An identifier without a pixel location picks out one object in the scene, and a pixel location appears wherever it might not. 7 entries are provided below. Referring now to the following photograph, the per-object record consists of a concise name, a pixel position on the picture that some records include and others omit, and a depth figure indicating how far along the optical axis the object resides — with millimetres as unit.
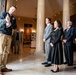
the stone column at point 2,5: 4809
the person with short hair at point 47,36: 4805
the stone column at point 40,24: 8188
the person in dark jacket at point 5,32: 3445
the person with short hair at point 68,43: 4754
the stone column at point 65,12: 8879
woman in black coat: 3904
